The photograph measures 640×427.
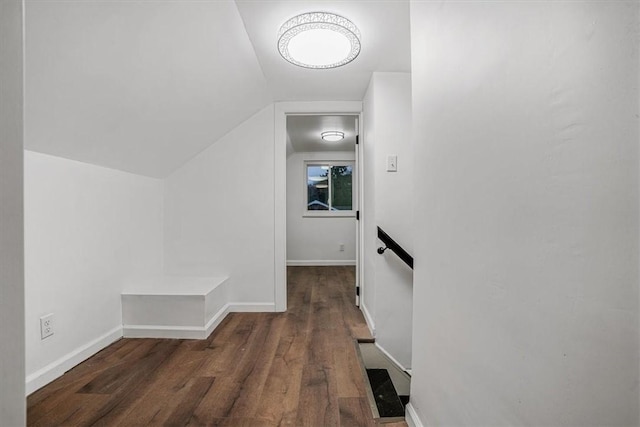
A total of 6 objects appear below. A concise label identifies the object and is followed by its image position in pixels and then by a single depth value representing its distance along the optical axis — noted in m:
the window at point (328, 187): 5.87
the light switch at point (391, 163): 2.33
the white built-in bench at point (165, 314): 2.33
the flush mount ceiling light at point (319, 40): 1.65
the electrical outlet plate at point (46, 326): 1.66
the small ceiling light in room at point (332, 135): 4.30
